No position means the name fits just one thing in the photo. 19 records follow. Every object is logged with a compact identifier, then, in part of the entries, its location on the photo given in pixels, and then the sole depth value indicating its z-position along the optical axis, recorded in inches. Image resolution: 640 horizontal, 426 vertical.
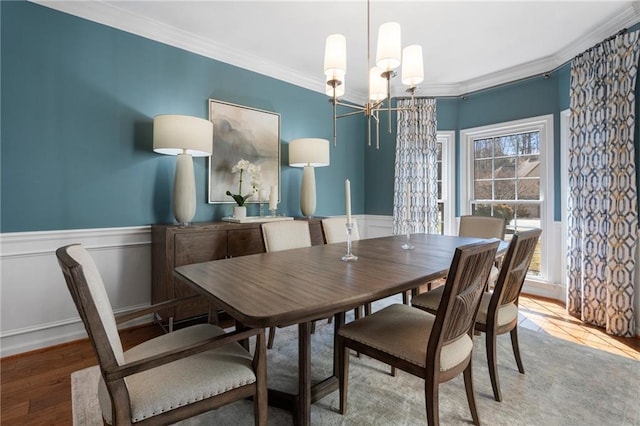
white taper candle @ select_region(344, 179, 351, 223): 70.2
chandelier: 72.7
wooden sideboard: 98.7
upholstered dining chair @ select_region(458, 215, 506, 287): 112.5
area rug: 62.9
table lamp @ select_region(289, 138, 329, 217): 136.2
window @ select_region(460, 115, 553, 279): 143.8
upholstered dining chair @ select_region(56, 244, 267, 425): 37.9
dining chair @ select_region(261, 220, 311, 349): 90.4
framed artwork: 124.3
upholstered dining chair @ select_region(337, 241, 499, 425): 48.7
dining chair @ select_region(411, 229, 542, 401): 65.2
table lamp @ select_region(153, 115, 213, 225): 97.6
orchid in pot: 119.7
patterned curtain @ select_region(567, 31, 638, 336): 104.3
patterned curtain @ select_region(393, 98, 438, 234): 166.6
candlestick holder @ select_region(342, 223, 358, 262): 71.5
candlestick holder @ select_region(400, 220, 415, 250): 88.3
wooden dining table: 42.1
